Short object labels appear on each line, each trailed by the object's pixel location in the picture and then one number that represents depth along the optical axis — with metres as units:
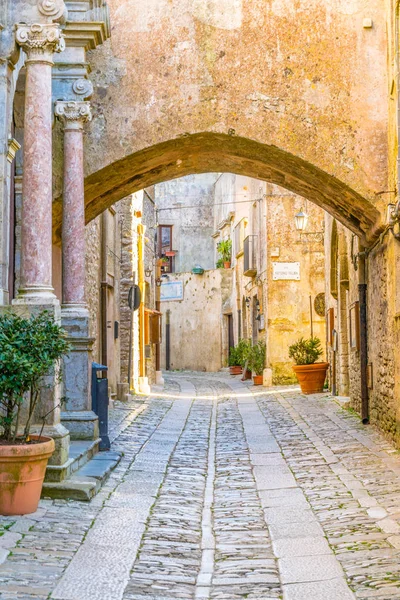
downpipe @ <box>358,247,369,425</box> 12.83
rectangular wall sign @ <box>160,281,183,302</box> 40.62
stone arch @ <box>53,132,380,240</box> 11.27
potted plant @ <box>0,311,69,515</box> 5.97
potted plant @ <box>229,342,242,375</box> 31.00
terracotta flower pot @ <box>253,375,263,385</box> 22.87
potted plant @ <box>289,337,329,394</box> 18.48
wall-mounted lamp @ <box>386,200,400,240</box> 10.08
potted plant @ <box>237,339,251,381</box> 23.94
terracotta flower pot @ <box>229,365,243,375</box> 31.84
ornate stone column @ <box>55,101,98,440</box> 9.31
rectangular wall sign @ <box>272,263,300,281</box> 22.44
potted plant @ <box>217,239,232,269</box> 38.31
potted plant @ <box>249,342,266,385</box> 22.86
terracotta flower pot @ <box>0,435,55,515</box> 5.94
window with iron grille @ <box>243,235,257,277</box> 25.88
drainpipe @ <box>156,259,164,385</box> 24.72
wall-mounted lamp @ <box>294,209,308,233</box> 20.50
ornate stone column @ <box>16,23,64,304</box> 7.58
